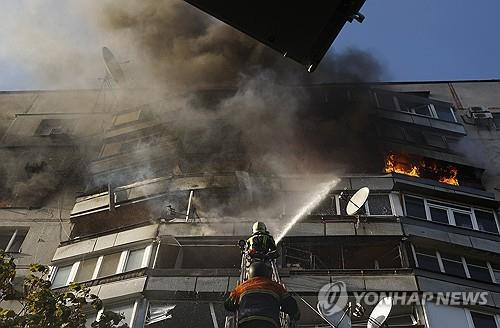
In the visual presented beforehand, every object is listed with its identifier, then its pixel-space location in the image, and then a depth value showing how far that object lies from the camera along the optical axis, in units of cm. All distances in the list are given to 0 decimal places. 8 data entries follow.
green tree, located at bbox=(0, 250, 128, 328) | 999
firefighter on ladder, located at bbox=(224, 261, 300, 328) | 933
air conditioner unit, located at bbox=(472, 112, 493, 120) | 2491
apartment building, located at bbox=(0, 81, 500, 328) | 1421
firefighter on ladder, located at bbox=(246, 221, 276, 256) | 1117
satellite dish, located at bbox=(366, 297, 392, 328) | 1161
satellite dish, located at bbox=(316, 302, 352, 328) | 1236
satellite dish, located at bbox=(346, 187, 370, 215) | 1533
